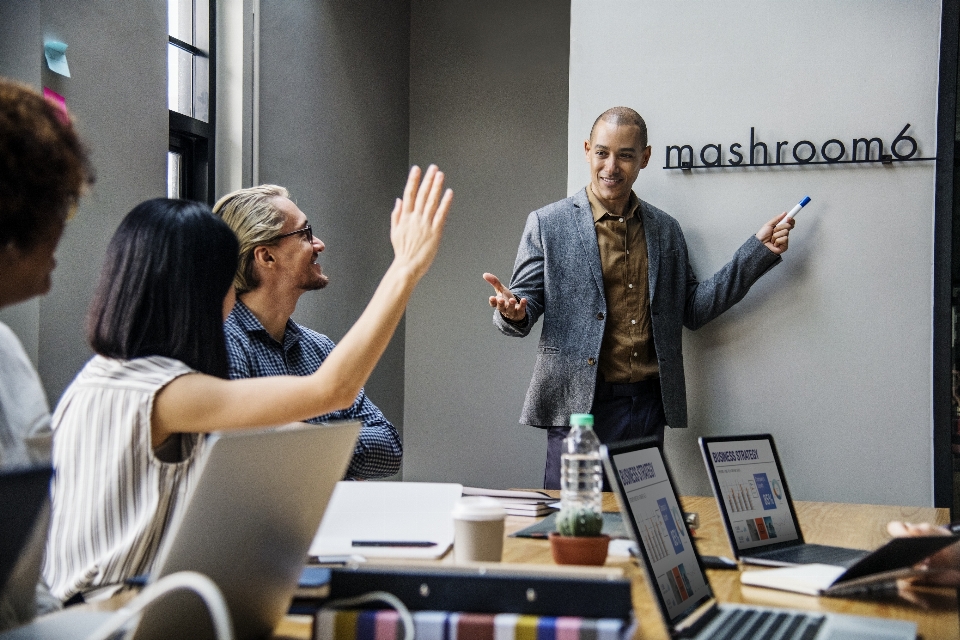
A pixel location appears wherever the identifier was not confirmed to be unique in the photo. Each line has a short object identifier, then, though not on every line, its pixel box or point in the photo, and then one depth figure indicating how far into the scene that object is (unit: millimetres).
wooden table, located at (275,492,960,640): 1137
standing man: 2971
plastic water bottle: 1491
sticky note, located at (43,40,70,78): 2715
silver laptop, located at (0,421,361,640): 838
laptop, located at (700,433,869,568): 1543
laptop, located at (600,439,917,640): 1072
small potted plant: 1242
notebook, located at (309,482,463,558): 1441
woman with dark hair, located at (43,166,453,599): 1353
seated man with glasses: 2393
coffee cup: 1310
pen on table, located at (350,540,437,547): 1460
